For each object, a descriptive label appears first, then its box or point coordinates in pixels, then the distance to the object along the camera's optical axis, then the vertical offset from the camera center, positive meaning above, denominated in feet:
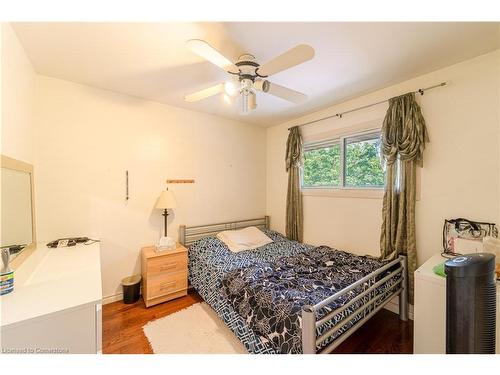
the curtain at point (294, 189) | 10.93 -0.31
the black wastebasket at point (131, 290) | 8.14 -4.10
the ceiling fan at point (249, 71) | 4.15 +2.62
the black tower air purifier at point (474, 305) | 3.65 -2.16
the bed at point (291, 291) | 4.56 -2.92
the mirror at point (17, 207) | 4.36 -0.51
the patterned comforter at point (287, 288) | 4.67 -2.86
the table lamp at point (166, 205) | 8.61 -0.86
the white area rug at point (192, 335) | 5.92 -4.63
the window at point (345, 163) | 8.55 +0.88
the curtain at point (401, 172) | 7.05 +0.34
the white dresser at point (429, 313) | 4.98 -3.20
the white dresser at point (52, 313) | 2.91 -1.90
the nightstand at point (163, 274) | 7.94 -3.54
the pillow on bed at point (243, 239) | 9.32 -2.59
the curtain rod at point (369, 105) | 6.70 +3.06
